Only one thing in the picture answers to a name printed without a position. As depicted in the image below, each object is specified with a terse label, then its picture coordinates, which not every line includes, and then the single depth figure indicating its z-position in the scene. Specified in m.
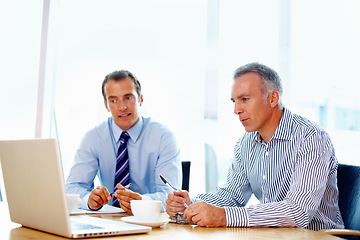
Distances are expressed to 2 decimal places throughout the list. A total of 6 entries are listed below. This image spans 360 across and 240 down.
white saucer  1.58
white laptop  1.27
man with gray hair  1.98
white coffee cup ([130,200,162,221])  1.63
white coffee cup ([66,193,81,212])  1.86
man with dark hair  2.82
